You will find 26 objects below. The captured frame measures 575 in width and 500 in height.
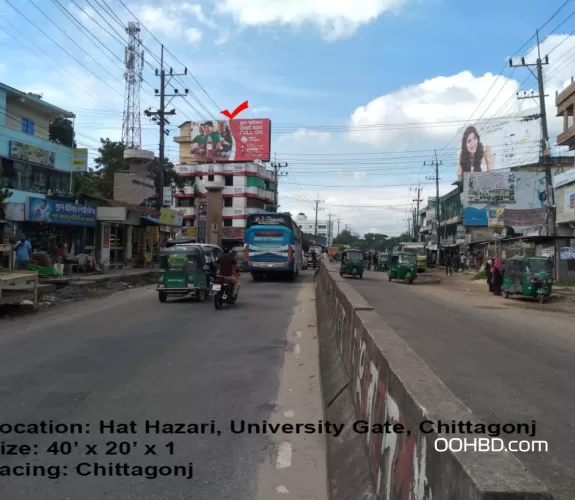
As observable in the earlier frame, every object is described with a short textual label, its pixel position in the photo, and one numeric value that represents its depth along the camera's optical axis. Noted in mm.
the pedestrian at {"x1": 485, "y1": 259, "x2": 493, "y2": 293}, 25069
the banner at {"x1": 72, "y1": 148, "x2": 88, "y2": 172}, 32125
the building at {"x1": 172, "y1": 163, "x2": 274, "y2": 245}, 72125
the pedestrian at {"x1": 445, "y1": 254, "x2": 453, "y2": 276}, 43938
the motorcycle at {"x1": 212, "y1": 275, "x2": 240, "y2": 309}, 15016
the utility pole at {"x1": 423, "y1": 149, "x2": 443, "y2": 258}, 59206
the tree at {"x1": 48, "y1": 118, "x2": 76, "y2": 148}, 45250
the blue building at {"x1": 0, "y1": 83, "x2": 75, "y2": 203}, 26594
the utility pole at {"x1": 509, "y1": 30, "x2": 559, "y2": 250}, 25922
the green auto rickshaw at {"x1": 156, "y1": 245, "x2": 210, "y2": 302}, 16578
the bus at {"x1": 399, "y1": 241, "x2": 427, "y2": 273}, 47062
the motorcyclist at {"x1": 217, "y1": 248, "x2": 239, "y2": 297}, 15539
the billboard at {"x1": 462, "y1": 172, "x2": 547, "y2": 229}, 49594
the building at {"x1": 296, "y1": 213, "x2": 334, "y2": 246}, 134625
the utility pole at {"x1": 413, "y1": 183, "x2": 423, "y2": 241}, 93794
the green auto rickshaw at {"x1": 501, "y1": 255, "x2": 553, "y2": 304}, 20375
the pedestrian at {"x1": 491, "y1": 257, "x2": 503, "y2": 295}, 24078
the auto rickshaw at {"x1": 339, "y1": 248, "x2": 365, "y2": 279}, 34594
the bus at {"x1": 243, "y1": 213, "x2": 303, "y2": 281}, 27922
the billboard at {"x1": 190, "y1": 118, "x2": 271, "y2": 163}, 51125
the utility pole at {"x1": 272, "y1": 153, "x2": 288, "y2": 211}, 66050
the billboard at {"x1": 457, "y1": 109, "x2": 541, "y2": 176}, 53078
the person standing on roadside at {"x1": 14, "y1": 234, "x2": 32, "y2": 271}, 18812
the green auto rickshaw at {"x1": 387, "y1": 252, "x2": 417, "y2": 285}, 32094
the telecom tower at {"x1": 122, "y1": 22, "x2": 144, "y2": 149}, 42194
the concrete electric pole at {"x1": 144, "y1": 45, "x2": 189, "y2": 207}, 31672
